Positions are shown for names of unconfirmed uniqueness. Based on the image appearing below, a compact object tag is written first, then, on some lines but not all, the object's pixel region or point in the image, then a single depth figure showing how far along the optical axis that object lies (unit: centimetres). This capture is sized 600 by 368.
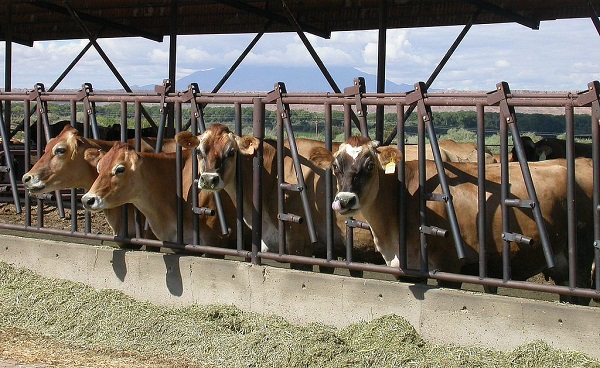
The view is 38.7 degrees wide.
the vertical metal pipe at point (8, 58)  1494
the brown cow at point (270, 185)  860
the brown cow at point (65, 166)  957
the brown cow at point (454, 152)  1179
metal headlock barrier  666
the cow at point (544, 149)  1209
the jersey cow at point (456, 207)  742
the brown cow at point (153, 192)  901
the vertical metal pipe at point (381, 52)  1018
